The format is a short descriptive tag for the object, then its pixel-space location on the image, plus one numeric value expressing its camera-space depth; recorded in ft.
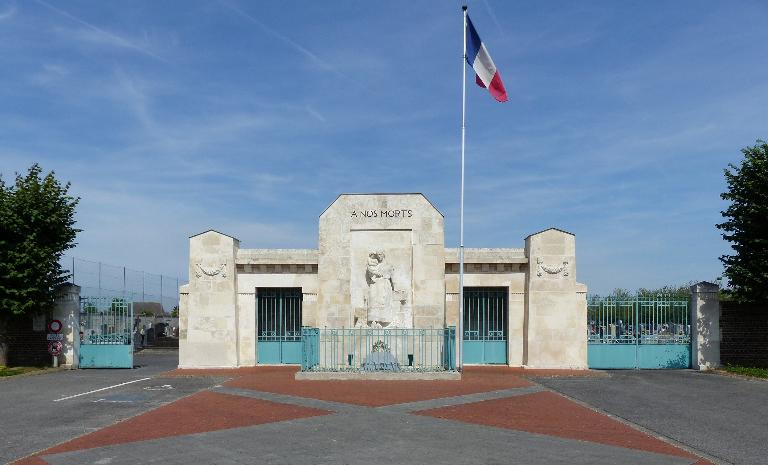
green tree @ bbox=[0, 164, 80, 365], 66.44
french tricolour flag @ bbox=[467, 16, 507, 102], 62.23
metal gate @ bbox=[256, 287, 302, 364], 70.90
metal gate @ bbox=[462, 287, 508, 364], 70.18
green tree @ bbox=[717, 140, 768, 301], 63.93
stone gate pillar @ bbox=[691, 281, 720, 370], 68.13
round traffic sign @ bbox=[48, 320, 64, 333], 70.69
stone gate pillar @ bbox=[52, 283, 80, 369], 71.41
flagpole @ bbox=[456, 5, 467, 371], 60.87
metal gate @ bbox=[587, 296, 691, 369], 68.54
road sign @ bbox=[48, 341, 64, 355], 69.87
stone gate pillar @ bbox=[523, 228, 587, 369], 67.21
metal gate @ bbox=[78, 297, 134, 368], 71.26
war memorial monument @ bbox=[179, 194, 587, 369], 63.52
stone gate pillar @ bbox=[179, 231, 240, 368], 68.59
